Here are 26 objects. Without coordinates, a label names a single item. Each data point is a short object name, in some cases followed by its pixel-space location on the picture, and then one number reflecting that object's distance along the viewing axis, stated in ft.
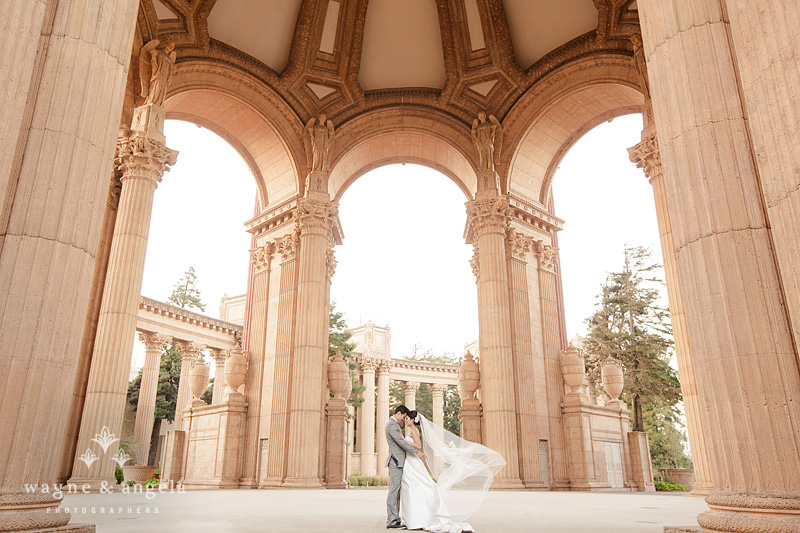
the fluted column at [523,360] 60.29
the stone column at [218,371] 107.04
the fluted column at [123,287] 42.04
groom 22.26
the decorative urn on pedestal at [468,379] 66.13
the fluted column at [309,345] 59.62
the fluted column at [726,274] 15.87
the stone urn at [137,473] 68.18
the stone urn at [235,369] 67.05
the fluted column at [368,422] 120.47
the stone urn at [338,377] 68.49
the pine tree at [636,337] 91.91
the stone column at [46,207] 16.02
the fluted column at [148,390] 94.94
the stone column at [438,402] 134.72
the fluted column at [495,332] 59.26
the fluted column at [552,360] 63.00
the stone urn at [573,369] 66.59
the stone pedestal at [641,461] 66.03
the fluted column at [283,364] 60.75
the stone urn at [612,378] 67.05
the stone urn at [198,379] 71.56
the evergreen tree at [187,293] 165.37
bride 21.62
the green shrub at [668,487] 71.72
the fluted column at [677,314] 41.99
